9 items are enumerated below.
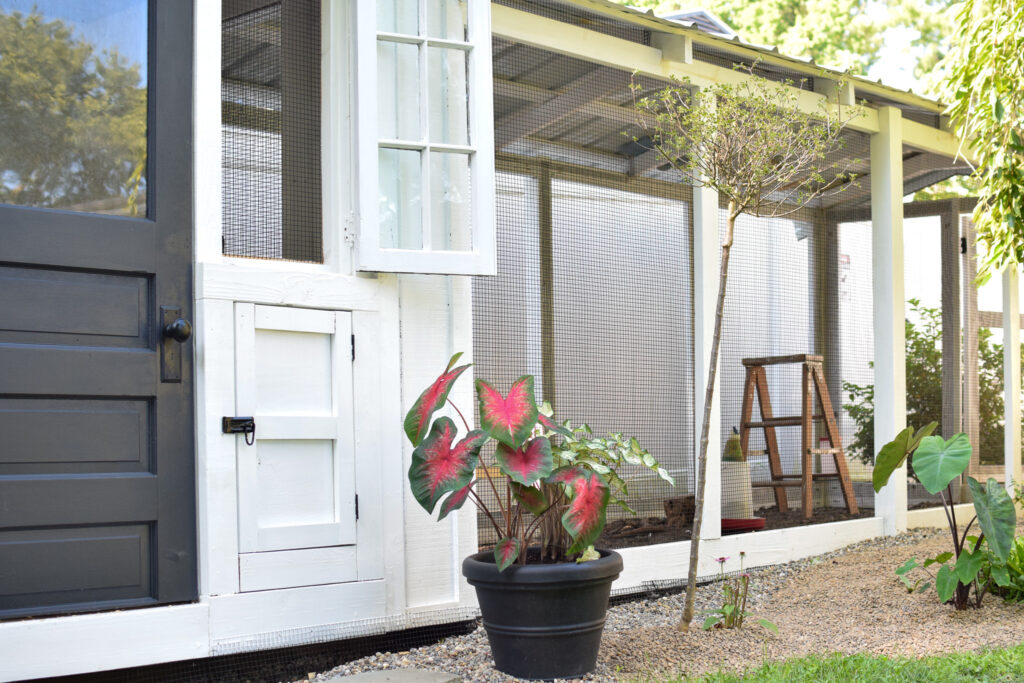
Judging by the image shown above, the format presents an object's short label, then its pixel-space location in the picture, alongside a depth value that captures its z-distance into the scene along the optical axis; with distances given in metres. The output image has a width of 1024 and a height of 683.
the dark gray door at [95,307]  2.76
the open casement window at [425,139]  3.35
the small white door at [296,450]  3.12
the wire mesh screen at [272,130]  3.30
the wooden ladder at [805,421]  5.79
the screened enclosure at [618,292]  4.38
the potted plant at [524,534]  2.94
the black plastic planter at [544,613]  2.97
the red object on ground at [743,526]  5.05
